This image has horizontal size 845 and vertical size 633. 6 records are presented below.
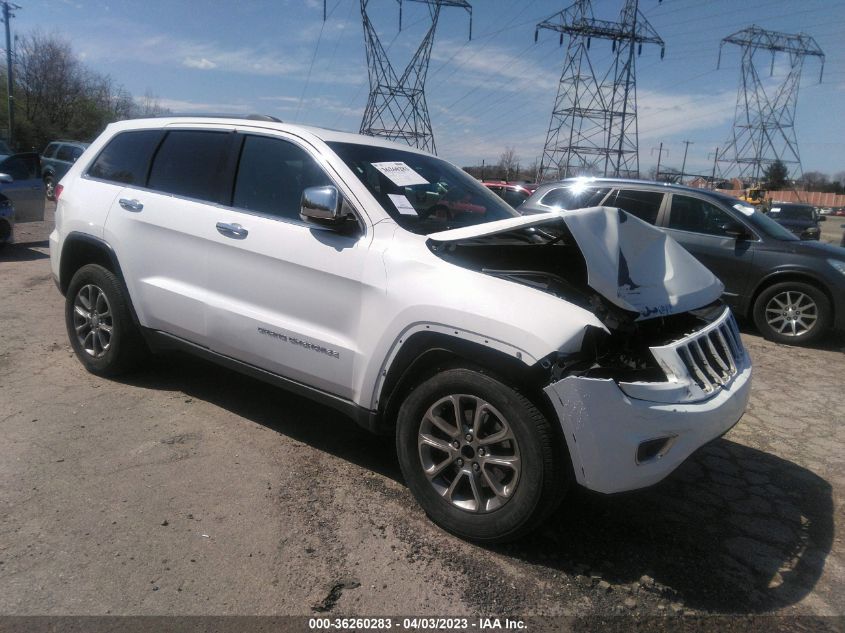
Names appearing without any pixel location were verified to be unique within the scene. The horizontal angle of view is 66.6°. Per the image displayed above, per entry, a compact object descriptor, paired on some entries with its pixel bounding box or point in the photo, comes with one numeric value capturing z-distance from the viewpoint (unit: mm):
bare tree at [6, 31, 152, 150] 41422
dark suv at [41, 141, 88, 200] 19984
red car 18781
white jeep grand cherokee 2643
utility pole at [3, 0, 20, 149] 35750
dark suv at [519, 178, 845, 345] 7312
